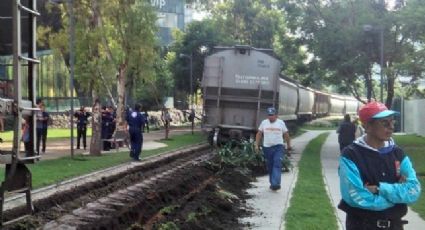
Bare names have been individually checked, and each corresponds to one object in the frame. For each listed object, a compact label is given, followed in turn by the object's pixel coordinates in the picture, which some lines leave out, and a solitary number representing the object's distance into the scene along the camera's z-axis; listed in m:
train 24.89
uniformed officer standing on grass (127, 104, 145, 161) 19.80
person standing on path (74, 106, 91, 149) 24.38
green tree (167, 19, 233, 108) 50.62
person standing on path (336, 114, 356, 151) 18.44
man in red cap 4.41
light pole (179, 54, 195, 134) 46.60
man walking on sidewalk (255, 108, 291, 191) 13.80
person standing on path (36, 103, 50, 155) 19.78
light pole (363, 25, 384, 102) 27.09
